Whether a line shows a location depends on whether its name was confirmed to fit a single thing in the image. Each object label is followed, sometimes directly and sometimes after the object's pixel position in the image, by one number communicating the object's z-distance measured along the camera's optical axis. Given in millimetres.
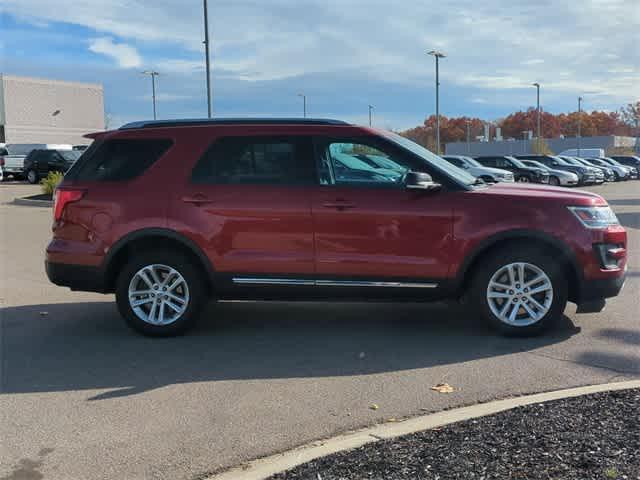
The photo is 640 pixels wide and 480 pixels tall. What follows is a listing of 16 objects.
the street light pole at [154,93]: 49781
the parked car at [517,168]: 31906
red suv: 6066
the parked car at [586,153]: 57000
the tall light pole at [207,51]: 23031
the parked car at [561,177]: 32875
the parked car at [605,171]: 39378
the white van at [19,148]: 45841
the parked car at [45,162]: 32688
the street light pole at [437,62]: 45312
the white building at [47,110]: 67375
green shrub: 23189
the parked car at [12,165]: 36344
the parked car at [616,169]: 43531
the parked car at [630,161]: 48219
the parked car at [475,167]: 27438
